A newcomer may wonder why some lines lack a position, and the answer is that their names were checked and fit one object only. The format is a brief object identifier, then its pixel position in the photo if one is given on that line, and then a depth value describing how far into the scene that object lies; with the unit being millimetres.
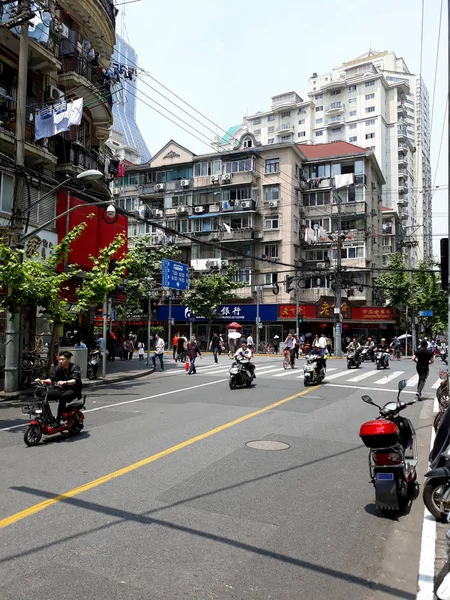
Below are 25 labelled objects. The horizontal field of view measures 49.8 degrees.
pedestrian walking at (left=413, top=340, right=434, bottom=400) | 13797
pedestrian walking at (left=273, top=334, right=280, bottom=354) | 42272
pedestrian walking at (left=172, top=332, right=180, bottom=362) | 29975
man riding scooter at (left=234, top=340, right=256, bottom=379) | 15898
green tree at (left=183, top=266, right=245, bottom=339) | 42572
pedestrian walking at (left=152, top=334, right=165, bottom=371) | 23328
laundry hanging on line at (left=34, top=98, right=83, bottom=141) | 17047
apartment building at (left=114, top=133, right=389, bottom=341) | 45781
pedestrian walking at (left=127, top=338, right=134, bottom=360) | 32281
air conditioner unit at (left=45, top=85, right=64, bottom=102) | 19672
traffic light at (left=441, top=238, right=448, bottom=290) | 8123
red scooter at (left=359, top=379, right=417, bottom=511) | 5055
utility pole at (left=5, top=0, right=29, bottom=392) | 14352
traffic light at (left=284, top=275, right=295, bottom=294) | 40512
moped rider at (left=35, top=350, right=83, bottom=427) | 8625
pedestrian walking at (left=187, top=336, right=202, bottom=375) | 20734
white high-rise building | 82438
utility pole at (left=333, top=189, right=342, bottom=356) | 35781
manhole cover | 7934
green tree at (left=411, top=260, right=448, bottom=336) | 44594
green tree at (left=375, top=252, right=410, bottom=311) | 43031
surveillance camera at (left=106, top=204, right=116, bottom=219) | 16578
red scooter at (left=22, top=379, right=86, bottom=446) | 8094
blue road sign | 28969
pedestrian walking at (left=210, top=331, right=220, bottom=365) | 28588
